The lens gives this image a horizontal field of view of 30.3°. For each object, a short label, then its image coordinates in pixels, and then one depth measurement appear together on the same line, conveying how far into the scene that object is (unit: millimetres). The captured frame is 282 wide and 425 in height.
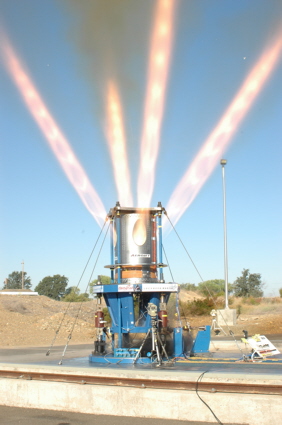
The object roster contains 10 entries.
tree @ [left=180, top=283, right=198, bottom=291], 99769
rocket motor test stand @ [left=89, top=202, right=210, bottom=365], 14820
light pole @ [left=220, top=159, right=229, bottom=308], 36678
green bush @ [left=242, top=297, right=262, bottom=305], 66125
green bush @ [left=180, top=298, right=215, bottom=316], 50094
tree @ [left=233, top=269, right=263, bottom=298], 93456
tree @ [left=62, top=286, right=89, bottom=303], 92681
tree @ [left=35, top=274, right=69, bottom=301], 139375
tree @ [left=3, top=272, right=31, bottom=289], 158750
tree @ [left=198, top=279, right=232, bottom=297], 116100
